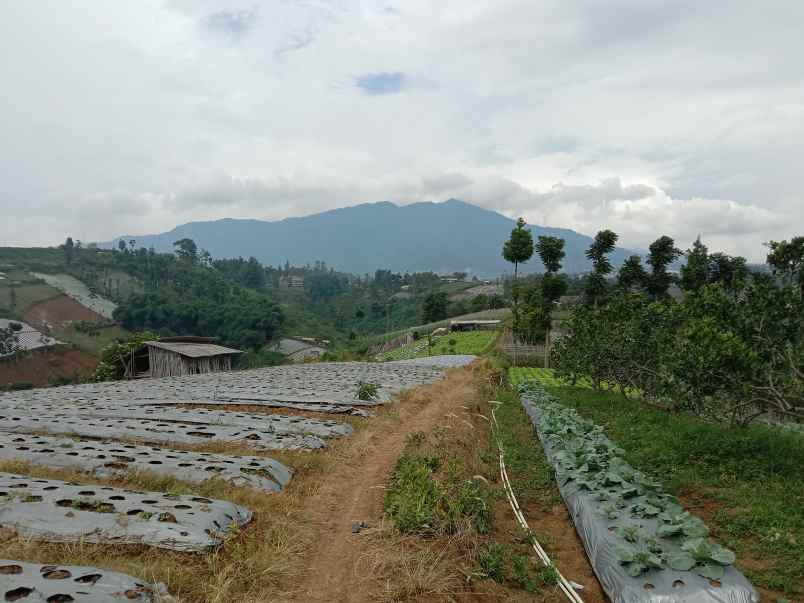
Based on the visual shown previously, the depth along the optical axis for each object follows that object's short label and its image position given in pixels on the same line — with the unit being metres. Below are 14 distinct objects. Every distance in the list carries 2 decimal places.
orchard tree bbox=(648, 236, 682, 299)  41.56
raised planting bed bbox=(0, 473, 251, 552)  5.21
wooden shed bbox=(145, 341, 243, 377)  29.56
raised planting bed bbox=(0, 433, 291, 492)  7.54
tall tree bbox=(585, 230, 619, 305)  38.75
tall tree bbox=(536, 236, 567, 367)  39.62
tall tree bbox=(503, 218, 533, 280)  39.09
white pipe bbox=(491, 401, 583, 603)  5.76
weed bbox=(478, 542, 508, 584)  5.79
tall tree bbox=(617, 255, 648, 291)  42.34
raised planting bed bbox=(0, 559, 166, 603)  3.92
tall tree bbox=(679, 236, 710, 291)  32.24
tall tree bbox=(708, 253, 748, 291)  38.64
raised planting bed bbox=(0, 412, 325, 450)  9.89
